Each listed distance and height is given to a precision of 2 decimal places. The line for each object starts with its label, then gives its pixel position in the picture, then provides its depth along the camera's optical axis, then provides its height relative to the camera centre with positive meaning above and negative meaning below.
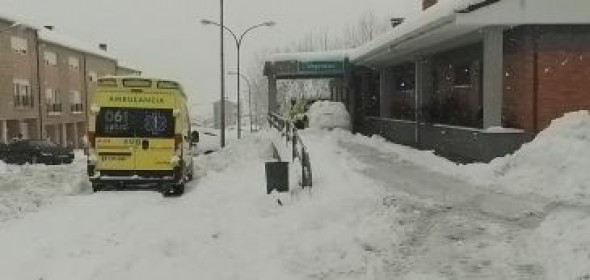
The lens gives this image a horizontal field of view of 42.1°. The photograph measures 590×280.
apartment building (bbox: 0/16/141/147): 44.00 +2.25
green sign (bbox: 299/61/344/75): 36.41 +2.19
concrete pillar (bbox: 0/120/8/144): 43.18 -0.67
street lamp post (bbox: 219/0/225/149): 38.03 +2.00
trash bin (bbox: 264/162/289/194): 14.16 -1.17
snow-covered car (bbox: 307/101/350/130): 34.88 -0.14
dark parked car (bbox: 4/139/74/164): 32.03 -1.59
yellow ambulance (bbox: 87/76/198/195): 16.94 -0.44
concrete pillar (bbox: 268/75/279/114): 37.41 +0.91
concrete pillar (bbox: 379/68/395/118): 32.47 +0.94
